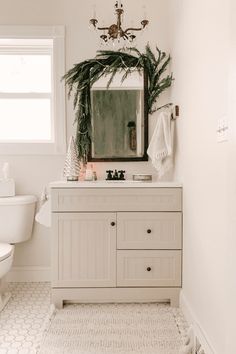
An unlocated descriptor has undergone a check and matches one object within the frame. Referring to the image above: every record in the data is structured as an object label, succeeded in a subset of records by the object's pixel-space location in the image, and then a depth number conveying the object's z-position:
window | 2.98
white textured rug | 1.87
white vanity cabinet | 2.38
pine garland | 2.81
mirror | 2.84
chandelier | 2.36
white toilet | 2.65
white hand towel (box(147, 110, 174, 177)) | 2.58
